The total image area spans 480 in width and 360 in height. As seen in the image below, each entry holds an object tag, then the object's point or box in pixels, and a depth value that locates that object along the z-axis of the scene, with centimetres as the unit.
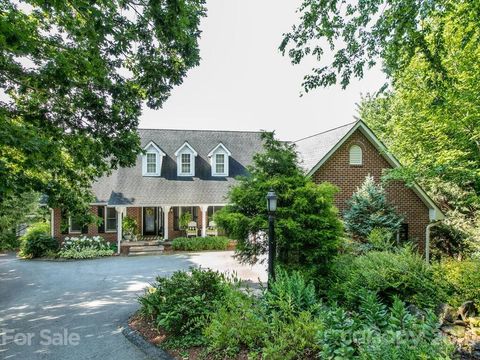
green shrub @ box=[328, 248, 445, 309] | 731
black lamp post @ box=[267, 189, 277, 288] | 684
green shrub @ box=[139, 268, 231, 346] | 623
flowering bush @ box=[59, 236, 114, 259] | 1684
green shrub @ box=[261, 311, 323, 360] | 464
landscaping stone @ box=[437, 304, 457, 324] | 669
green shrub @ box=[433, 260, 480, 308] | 682
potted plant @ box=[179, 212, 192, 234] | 2038
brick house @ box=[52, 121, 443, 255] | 1382
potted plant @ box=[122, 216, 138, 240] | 1958
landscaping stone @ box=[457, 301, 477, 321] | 666
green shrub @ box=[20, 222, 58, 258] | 1730
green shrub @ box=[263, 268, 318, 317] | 549
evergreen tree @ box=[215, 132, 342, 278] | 784
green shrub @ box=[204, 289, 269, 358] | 521
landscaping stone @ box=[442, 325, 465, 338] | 621
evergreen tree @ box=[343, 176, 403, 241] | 1295
